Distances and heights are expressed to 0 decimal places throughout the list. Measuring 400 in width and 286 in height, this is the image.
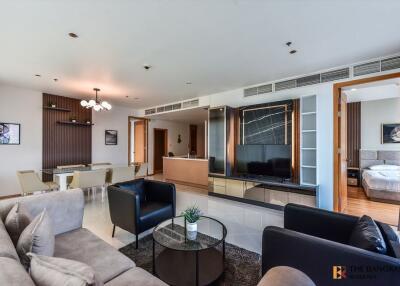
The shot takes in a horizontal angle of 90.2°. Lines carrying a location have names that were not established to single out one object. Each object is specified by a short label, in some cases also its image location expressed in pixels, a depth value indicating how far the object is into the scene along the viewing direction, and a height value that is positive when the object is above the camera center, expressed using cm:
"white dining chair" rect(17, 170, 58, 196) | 389 -75
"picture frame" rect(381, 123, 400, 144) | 577 +34
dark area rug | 189 -129
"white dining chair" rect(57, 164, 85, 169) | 503 -57
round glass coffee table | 184 -119
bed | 438 -73
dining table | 414 -65
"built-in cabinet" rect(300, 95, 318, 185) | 391 +7
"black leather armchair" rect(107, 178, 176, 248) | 252 -87
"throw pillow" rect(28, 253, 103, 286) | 76 -52
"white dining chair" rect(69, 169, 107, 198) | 408 -73
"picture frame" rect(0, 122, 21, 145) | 469 +28
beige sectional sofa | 91 -86
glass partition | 514 +10
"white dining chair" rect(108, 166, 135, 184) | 475 -72
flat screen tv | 421 -36
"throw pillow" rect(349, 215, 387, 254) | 129 -64
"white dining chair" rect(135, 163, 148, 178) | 583 -77
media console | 381 -101
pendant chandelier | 459 +94
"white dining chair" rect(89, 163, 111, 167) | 559 -57
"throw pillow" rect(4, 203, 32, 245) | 148 -59
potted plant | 212 -83
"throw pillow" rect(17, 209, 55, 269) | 122 -61
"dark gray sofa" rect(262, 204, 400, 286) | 121 -77
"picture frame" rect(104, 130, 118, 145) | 678 +27
